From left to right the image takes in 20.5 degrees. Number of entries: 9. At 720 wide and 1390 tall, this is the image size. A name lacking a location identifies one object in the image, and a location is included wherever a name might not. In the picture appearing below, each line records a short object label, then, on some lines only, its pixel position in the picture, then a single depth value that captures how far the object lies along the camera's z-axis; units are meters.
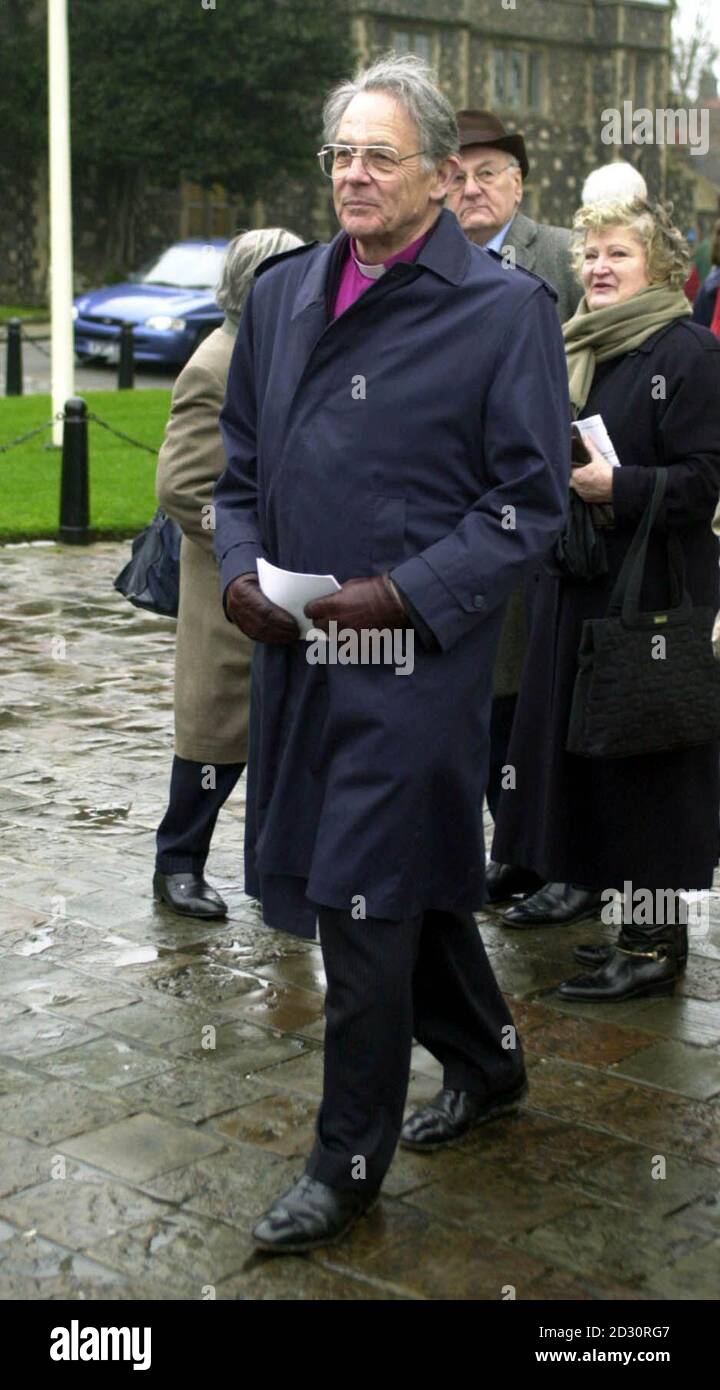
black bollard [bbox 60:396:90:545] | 12.13
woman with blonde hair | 4.84
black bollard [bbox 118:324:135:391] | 20.59
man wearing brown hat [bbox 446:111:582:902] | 5.80
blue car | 22.98
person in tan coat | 5.26
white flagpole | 15.39
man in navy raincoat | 3.54
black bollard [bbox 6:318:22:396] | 19.77
